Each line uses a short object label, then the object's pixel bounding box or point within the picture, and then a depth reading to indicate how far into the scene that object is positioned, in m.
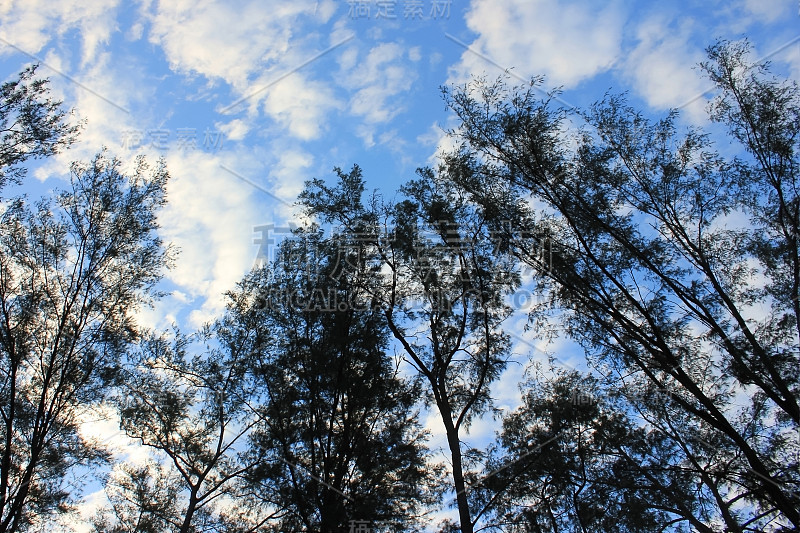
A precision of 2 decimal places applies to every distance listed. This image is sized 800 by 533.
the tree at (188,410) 11.73
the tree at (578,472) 8.80
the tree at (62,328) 8.71
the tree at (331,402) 9.52
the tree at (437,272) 10.39
